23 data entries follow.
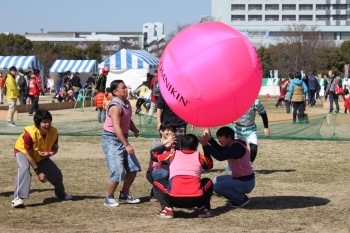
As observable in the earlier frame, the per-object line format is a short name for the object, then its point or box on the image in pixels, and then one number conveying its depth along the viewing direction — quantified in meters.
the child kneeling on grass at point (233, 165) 8.38
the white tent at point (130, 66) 40.59
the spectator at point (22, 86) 28.73
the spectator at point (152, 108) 20.81
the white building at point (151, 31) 169.12
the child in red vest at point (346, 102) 25.38
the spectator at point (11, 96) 19.94
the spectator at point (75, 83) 34.84
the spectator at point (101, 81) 23.69
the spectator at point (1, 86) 35.29
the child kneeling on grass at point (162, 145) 8.62
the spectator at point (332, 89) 26.07
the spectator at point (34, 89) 24.38
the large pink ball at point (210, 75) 7.20
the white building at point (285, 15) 113.06
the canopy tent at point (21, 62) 44.16
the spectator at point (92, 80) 36.24
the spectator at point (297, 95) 21.09
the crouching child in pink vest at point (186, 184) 7.94
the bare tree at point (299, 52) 68.38
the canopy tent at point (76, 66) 50.56
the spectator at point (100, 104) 21.25
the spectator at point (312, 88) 31.83
